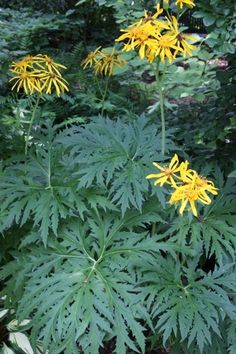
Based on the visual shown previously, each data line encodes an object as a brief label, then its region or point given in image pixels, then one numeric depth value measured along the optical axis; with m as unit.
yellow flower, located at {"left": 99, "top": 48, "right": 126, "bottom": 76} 2.35
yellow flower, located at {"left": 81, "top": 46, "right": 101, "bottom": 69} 2.41
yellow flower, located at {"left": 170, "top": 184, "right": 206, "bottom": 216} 1.62
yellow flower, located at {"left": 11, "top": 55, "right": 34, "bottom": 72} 2.15
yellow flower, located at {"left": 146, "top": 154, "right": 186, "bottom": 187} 1.72
